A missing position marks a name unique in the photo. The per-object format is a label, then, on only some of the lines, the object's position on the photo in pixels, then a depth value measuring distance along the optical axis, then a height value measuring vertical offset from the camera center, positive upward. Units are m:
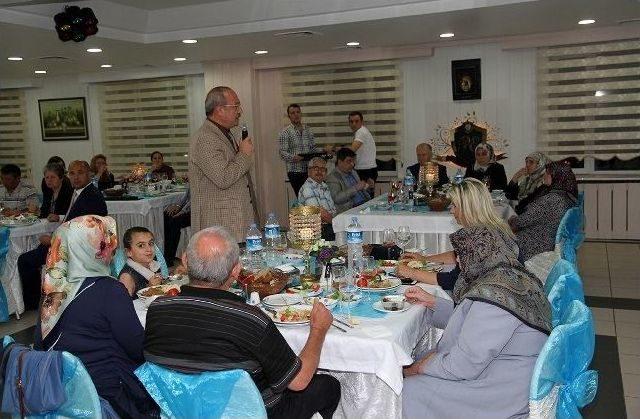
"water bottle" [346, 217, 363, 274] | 3.04 -0.54
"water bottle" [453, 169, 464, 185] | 6.12 -0.48
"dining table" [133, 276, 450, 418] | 2.20 -0.79
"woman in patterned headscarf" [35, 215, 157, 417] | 2.18 -0.60
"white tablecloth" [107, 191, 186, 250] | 6.76 -0.78
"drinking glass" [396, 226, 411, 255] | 3.40 -0.57
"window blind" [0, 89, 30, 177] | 10.78 +0.30
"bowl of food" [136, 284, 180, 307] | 2.76 -0.67
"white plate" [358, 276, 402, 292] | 2.72 -0.68
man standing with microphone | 3.61 -0.18
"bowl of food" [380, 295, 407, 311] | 2.51 -0.69
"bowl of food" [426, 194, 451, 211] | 5.16 -0.62
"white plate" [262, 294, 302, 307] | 2.58 -0.69
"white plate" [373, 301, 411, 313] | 2.46 -0.70
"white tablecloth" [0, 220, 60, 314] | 5.05 -0.87
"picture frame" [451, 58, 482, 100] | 7.84 +0.60
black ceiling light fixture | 5.46 +1.06
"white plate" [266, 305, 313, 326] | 2.34 -0.69
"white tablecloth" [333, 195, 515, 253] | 4.95 -0.76
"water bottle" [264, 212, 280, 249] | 3.53 -0.53
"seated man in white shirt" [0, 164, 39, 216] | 6.35 -0.47
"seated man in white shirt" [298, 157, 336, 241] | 5.27 -0.50
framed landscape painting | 10.33 +0.44
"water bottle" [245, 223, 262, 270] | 3.27 -0.59
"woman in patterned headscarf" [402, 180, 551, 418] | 2.13 -0.75
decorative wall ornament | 7.91 -0.15
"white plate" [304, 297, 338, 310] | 2.54 -0.69
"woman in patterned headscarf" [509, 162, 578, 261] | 4.52 -0.71
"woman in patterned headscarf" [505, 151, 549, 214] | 5.73 -0.52
